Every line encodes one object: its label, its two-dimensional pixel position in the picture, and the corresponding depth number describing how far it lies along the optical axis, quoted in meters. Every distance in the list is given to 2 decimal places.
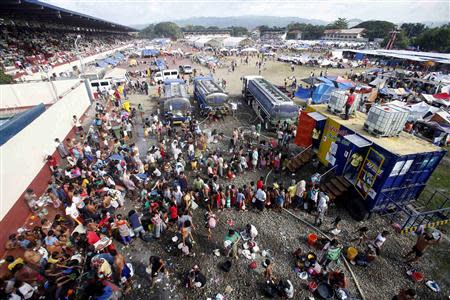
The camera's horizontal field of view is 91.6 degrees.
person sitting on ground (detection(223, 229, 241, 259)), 7.62
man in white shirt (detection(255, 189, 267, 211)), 9.53
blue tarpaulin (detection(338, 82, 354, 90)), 22.47
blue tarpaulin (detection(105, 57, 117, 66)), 40.79
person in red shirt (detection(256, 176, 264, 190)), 9.91
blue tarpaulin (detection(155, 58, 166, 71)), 37.77
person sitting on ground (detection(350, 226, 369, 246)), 7.99
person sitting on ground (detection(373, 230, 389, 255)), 7.64
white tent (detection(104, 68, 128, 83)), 27.50
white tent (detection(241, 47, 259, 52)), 61.28
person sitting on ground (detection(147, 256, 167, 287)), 6.88
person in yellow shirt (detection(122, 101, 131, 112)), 19.90
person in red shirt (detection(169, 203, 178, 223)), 8.98
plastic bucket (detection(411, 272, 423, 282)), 7.27
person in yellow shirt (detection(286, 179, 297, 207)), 9.91
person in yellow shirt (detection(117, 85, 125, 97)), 25.02
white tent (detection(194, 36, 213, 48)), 76.69
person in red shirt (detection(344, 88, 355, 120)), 11.04
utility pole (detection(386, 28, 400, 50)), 61.99
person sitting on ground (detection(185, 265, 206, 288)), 6.87
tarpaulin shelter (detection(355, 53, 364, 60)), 54.50
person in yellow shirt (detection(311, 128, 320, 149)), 12.35
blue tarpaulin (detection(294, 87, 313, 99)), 23.18
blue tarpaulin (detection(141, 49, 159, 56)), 56.44
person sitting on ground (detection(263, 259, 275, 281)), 7.10
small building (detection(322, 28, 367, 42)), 97.00
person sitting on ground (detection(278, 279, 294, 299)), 6.66
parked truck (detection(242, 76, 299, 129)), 16.11
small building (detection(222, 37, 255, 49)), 75.88
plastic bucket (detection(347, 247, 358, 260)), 7.75
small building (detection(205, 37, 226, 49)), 75.00
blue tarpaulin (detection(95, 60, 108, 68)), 36.03
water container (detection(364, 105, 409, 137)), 9.12
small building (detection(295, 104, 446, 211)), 8.57
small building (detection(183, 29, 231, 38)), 140.88
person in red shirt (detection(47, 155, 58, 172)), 11.66
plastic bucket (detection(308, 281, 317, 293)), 6.87
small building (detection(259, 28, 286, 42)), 118.85
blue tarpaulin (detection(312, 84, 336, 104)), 21.41
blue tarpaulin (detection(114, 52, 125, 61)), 48.16
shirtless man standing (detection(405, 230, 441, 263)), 7.25
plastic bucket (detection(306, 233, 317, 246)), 8.35
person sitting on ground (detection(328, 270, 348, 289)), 6.93
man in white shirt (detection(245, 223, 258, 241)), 8.40
